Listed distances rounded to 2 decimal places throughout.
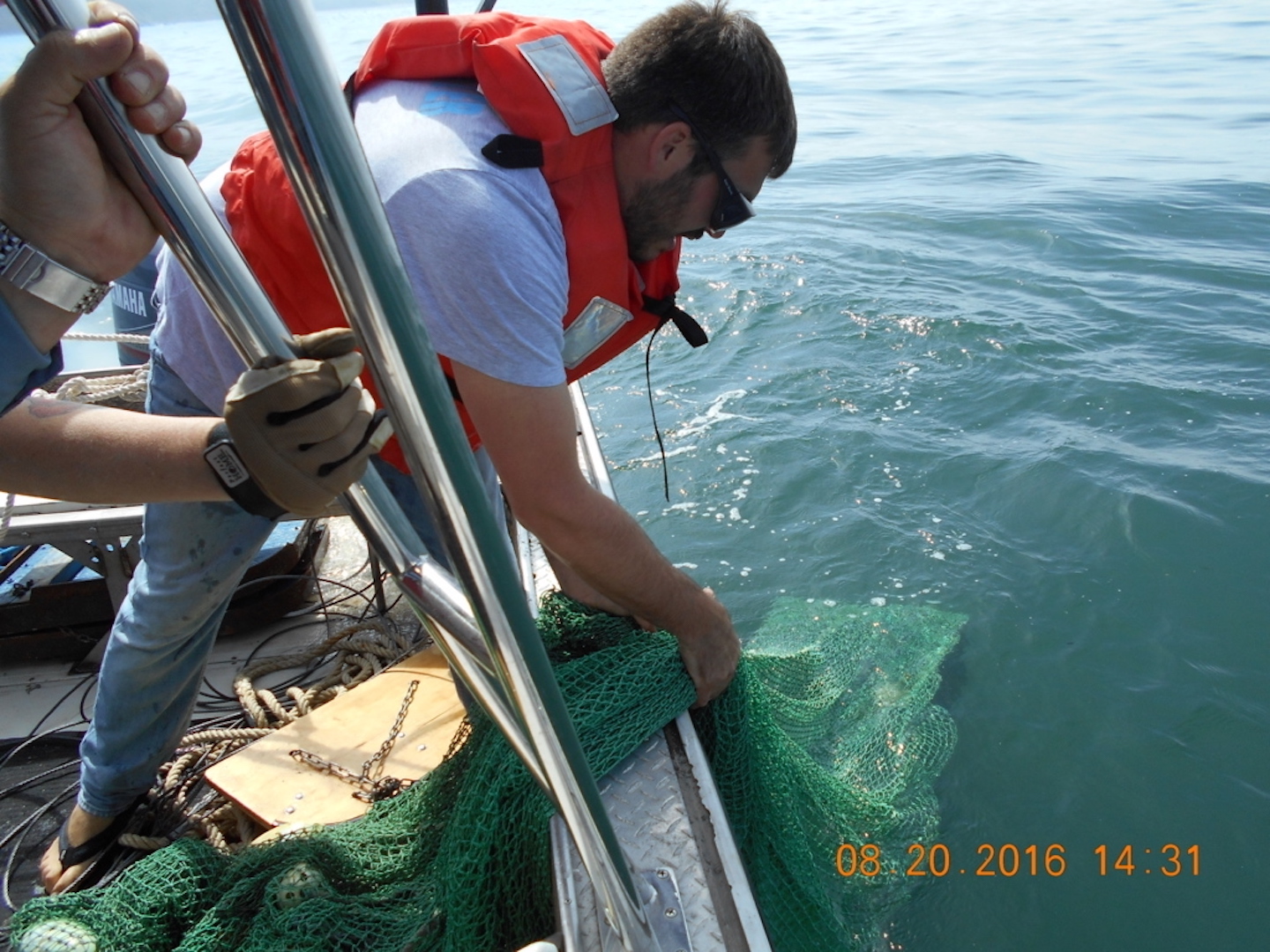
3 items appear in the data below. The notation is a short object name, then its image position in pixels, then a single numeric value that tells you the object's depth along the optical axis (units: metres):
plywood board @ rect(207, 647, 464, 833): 2.20
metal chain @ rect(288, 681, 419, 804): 2.21
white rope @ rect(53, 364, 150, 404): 2.98
